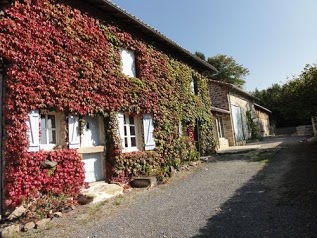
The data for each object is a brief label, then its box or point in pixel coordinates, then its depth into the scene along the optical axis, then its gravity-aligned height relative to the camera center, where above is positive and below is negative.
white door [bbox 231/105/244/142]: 21.23 +1.24
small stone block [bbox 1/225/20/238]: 5.50 -1.47
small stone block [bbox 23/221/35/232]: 5.89 -1.48
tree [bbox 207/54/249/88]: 44.50 +10.73
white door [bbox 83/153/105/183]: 8.72 -0.54
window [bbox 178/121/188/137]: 13.36 +0.67
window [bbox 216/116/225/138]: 20.02 +0.95
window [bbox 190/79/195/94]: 15.36 +3.06
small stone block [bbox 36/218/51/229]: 6.02 -1.48
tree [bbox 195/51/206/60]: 46.39 +14.09
